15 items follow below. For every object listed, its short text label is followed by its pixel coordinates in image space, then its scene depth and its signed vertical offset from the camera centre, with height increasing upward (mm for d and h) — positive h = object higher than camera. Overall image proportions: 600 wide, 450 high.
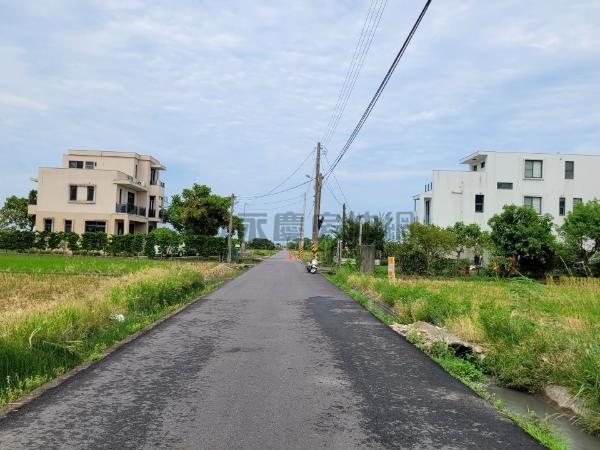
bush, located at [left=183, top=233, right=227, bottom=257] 44594 -676
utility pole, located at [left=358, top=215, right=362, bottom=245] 38406 +1109
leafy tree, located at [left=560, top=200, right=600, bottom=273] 29452 +1108
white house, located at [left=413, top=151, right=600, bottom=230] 40531 +4860
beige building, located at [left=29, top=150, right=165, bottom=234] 46188 +2956
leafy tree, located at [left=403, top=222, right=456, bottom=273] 30031 +162
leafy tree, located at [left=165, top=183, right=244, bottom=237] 46594 +2437
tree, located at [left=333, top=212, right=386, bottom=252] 42625 +848
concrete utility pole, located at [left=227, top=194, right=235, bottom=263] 41862 +97
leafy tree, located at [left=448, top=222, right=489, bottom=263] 37250 +643
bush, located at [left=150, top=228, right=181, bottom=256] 42531 -423
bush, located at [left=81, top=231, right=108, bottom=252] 41906 -683
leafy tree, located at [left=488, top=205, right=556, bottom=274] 29938 +524
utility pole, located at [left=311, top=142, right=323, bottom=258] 40094 +2766
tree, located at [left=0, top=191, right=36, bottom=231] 50562 +1570
